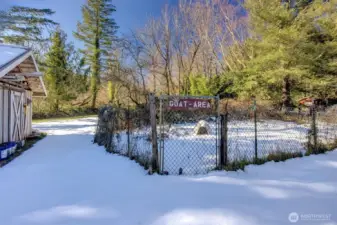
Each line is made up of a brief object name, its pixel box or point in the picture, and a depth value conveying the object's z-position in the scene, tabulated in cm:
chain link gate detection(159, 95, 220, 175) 341
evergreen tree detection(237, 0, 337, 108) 1093
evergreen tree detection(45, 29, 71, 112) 1966
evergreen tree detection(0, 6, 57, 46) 1834
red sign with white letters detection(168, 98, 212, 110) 335
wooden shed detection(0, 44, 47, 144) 577
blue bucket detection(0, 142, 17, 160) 485
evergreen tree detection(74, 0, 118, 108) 2323
